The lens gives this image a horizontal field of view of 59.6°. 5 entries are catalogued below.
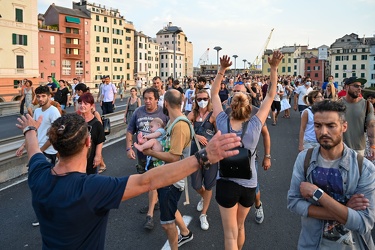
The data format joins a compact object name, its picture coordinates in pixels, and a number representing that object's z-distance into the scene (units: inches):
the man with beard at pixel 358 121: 205.3
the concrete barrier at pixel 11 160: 271.4
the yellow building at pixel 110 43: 3484.3
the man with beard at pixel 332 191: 91.8
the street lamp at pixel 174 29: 836.0
